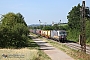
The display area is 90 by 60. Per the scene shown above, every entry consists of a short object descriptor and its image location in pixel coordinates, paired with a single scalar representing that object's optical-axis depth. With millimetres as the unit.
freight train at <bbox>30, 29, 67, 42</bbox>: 51616
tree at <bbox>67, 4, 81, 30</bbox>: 85375
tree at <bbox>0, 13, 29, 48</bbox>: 35125
